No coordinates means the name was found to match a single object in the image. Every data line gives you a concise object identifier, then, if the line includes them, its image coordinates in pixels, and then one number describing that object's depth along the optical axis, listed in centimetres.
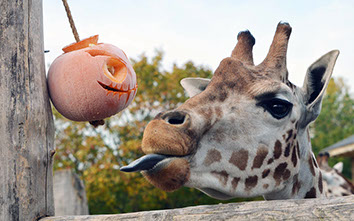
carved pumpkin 205
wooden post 187
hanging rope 221
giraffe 190
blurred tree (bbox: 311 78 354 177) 1908
